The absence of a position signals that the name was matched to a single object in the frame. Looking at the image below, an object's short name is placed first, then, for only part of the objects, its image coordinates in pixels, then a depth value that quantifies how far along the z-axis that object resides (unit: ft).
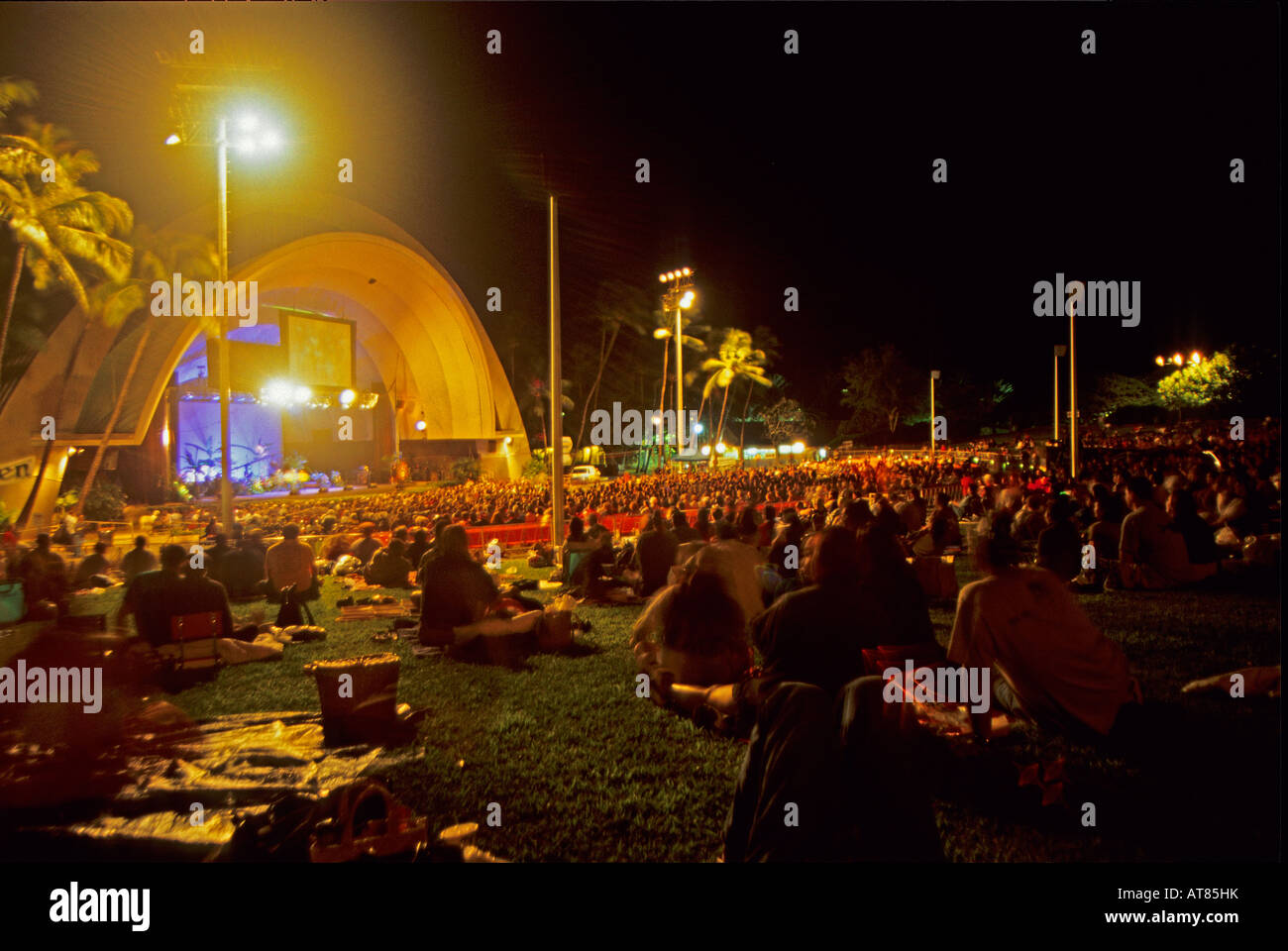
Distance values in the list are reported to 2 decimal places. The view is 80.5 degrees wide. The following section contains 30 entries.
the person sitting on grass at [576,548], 32.78
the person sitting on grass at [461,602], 22.36
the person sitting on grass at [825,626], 11.98
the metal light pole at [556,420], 40.04
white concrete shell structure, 65.31
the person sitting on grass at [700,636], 16.26
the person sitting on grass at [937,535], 33.24
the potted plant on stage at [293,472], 97.25
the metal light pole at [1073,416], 57.11
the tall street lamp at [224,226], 39.88
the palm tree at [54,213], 53.57
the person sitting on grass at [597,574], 31.01
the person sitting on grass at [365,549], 39.83
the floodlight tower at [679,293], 60.90
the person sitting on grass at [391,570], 35.91
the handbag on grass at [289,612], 26.73
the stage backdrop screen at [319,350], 80.79
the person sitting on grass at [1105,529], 32.73
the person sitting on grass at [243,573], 33.83
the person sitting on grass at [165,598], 20.99
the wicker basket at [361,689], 16.20
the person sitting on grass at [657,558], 28.22
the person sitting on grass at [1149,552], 28.71
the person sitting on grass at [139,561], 31.01
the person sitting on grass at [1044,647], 14.24
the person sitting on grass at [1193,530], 29.17
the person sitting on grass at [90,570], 35.78
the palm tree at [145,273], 63.46
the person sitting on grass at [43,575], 30.09
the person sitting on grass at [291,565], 28.78
